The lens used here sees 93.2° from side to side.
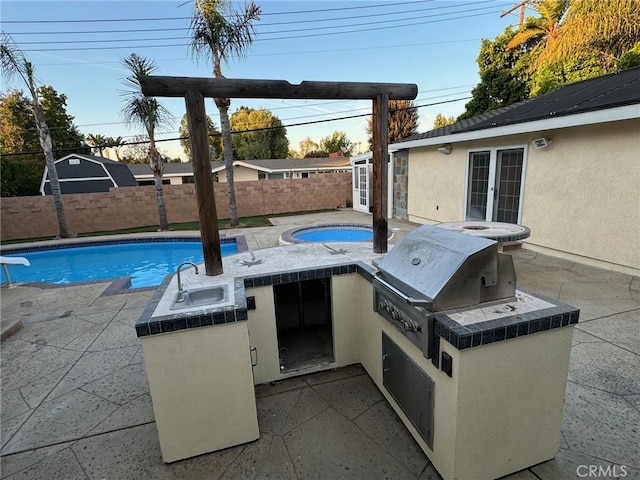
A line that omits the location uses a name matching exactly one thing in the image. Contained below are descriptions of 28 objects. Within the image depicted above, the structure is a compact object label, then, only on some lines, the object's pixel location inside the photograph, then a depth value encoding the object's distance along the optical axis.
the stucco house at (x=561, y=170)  4.84
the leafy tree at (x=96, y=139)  34.69
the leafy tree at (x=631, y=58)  9.77
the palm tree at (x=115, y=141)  36.93
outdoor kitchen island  1.57
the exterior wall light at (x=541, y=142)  5.86
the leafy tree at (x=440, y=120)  32.75
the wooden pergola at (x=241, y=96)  2.48
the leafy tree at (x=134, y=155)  38.14
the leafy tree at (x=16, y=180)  15.07
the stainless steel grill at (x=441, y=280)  1.63
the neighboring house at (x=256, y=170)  22.62
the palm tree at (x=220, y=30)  9.33
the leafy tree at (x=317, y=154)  39.88
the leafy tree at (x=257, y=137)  29.95
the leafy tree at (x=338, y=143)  41.31
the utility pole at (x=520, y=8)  16.73
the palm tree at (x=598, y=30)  9.16
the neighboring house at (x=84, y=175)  18.27
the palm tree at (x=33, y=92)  8.73
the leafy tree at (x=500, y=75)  15.66
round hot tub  9.70
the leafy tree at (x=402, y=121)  23.32
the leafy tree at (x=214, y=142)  32.12
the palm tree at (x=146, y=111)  9.70
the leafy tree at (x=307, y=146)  44.41
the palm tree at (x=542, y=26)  13.59
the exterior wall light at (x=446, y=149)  8.51
